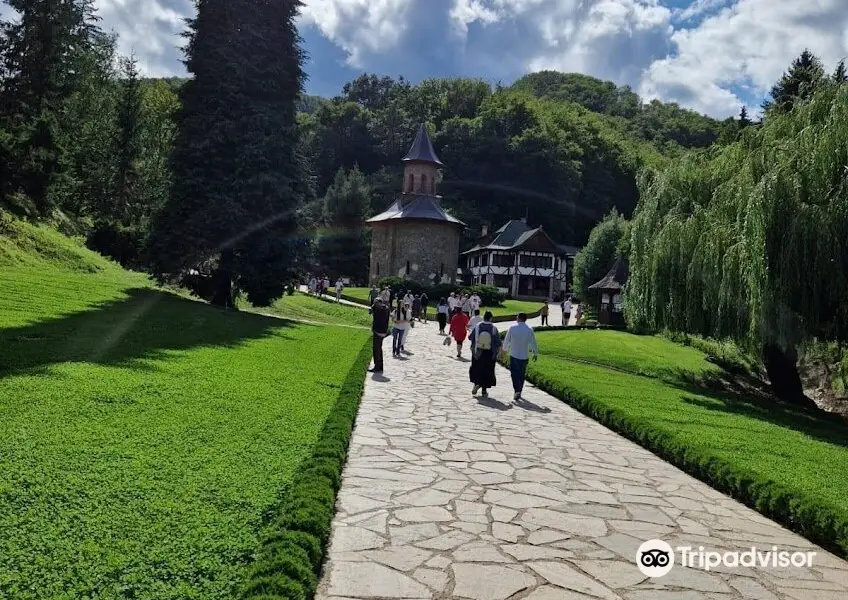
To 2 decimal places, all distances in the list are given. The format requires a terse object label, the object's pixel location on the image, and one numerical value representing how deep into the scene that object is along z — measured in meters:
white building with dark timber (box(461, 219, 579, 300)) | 63.66
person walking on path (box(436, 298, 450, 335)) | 27.11
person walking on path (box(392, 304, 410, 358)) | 17.97
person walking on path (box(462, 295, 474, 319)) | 28.98
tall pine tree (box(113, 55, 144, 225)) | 39.00
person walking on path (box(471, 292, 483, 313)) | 25.94
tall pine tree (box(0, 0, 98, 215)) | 23.12
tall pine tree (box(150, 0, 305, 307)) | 23.73
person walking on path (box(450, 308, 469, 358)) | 19.11
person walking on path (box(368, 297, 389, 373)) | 14.42
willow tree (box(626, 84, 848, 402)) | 13.18
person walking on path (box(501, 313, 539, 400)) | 12.57
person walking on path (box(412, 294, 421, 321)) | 35.63
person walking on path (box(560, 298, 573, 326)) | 36.56
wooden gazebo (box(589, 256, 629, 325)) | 39.25
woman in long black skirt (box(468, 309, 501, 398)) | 12.41
